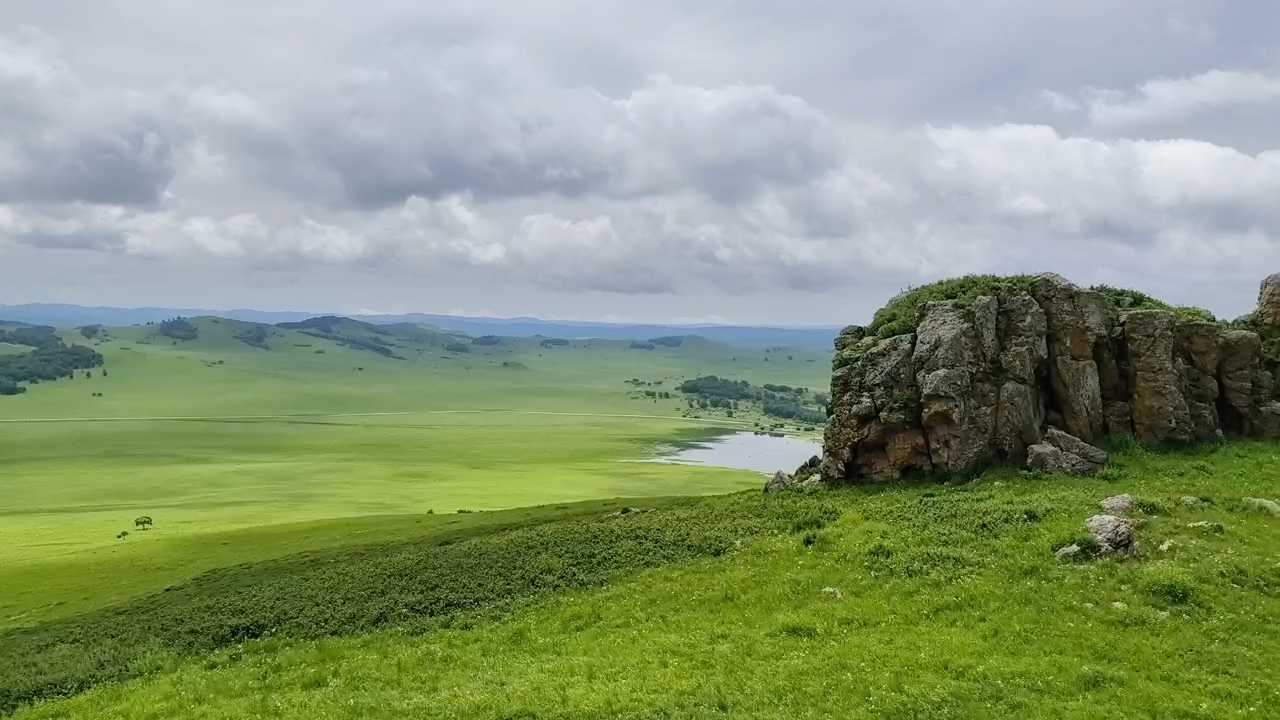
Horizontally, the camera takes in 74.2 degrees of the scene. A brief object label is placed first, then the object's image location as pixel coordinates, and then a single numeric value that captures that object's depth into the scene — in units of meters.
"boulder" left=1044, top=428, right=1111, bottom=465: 41.19
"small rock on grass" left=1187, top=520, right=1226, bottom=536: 29.36
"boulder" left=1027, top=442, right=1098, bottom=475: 40.12
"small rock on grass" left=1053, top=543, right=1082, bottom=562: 28.58
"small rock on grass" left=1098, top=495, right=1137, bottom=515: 31.70
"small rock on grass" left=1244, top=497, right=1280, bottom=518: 31.67
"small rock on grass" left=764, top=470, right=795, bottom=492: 49.78
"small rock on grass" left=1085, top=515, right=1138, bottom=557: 28.39
